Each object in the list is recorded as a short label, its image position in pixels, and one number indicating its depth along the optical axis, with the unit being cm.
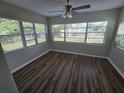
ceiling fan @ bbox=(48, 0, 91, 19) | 201
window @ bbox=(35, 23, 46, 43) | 390
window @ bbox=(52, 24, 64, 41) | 455
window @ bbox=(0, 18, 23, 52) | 236
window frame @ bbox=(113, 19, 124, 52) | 253
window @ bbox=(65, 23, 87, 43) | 394
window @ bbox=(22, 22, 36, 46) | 313
